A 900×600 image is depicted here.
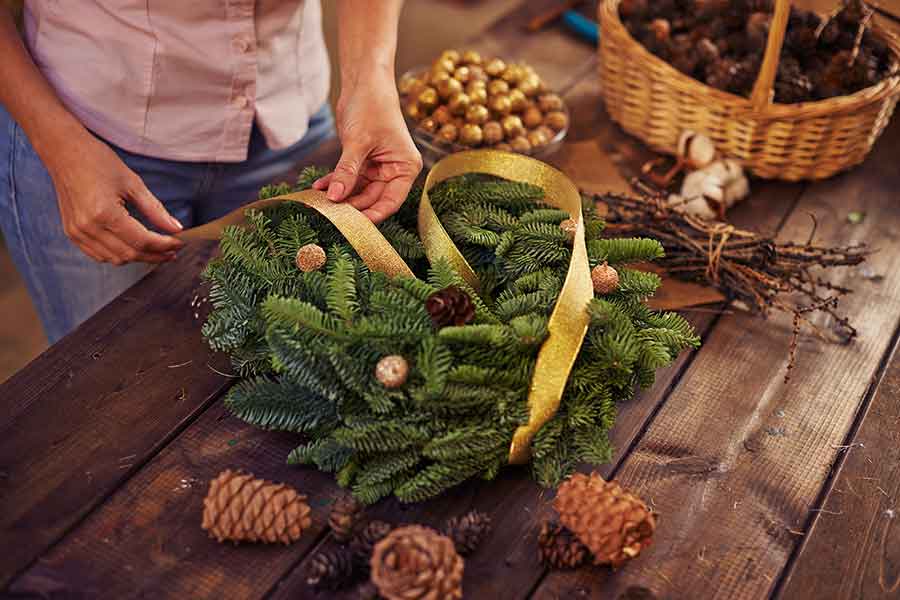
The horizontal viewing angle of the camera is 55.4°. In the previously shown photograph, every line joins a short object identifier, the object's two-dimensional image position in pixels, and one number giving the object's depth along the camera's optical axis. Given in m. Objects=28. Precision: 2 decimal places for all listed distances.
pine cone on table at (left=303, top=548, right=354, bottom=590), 0.73
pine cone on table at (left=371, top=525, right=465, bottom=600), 0.68
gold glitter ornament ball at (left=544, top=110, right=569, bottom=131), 1.31
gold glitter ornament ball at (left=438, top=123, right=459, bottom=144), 1.25
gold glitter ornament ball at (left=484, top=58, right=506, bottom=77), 1.33
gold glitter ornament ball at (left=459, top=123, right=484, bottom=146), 1.23
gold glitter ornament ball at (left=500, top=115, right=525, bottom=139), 1.25
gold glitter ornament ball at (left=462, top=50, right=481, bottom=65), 1.34
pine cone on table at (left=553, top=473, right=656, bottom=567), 0.74
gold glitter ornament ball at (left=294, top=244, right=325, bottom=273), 0.88
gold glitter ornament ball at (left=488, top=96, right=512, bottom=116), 1.27
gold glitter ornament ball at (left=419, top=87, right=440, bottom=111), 1.28
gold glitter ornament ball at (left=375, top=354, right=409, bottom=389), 0.77
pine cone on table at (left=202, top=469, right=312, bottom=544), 0.76
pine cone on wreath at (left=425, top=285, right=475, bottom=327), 0.80
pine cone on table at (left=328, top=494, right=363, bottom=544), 0.76
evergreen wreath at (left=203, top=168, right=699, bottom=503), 0.78
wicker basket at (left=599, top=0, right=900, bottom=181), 1.18
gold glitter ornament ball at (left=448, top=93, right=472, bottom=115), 1.26
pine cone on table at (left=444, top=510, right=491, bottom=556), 0.76
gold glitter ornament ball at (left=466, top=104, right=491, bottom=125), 1.25
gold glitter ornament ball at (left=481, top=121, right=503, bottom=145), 1.25
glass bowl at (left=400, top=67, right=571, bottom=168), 1.25
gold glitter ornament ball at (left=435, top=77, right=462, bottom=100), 1.28
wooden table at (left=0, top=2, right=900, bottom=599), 0.76
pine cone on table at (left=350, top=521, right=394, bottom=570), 0.75
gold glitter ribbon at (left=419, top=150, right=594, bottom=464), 0.80
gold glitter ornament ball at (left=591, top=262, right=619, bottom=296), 0.89
